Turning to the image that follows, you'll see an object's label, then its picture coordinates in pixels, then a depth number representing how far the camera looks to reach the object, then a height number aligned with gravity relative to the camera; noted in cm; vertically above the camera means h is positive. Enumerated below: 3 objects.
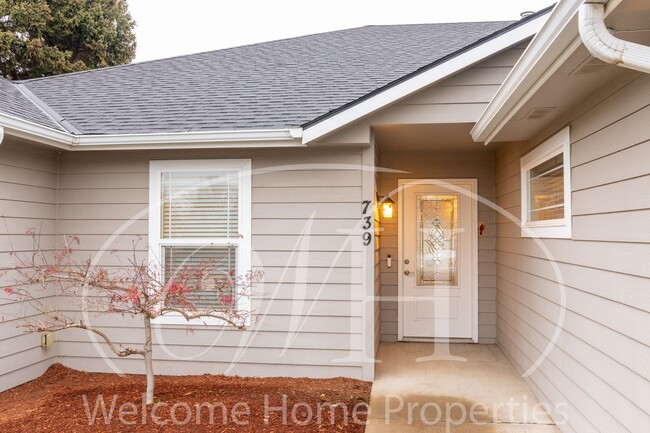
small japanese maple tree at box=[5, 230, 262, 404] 461 -56
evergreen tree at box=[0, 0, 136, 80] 1398 +561
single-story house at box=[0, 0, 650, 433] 290 +22
